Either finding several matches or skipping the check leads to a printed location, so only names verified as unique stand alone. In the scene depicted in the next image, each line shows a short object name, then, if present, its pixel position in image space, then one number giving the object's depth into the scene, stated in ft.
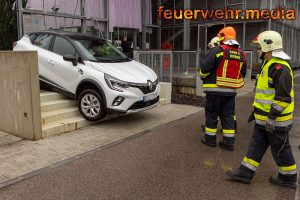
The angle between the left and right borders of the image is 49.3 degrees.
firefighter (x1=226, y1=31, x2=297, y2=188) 12.23
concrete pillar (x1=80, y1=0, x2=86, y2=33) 39.07
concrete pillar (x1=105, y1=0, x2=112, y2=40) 42.34
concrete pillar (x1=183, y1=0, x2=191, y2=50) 53.31
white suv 20.95
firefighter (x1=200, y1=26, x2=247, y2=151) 17.39
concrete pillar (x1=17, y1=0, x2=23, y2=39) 31.59
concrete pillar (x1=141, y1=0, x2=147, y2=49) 64.90
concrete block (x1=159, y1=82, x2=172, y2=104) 31.14
